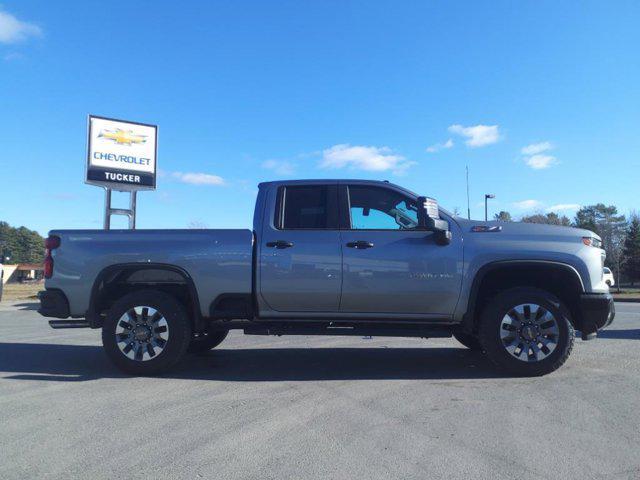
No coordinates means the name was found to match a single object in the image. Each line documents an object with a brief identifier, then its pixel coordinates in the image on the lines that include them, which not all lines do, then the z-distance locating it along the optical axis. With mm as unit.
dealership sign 23453
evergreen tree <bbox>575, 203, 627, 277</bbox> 53869
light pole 32994
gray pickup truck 5492
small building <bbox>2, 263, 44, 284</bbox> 97294
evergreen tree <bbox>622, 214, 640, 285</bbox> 54844
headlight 5578
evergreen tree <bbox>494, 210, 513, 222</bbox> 58269
